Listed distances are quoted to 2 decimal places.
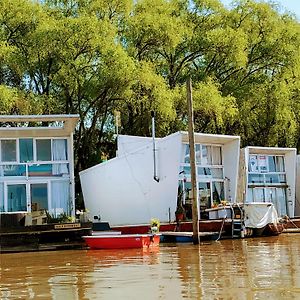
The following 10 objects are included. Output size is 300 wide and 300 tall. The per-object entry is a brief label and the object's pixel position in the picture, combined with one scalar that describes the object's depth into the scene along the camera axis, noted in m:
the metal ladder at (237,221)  26.27
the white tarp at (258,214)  26.50
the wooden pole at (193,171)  21.23
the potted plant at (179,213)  27.50
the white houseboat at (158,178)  28.25
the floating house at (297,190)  36.34
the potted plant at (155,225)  23.62
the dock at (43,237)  22.55
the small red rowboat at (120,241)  21.72
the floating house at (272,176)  32.91
